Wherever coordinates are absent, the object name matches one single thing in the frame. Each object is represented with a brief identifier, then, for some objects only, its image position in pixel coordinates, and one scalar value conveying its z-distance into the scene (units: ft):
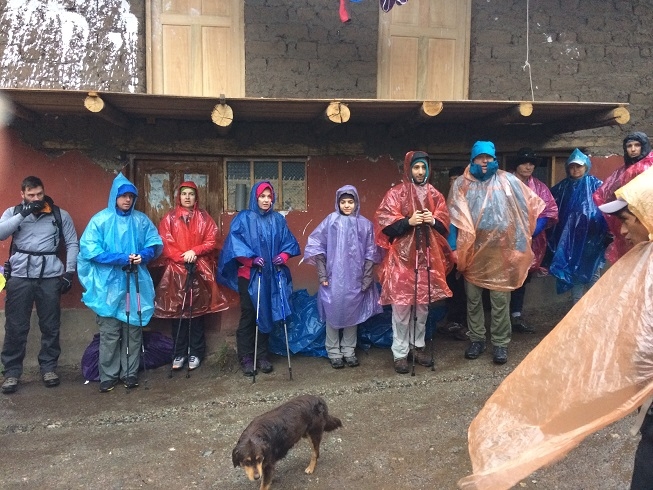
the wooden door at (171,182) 18.24
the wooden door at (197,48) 18.26
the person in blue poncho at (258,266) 16.17
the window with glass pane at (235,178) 18.71
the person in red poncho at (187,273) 16.61
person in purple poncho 16.12
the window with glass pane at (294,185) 18.99
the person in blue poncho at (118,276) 15.23
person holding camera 15.26
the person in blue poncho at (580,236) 17.54
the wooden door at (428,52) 19.60
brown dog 8.66
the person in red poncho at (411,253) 15.98
